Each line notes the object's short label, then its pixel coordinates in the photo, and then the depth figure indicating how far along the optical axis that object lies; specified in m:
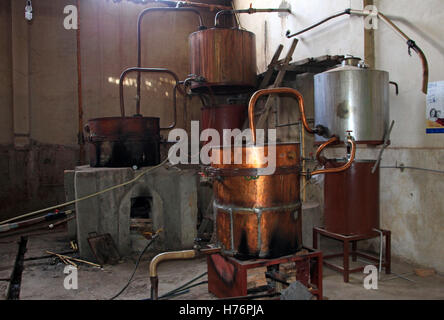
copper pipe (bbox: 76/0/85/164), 7.57
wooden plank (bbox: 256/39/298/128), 5.27
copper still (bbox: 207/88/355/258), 3.08
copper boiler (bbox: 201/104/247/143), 6.34
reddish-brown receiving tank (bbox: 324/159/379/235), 3.94
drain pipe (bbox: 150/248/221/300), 3.08
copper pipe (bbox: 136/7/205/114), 6.64
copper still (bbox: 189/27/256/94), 5.82
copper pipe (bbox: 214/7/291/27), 6.45
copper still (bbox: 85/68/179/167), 5.19
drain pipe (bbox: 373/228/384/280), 3.93
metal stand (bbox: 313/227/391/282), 3.90
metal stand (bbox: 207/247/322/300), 3.05
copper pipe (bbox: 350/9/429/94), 3.91
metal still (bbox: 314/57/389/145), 3.77
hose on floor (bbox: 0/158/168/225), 4.71
